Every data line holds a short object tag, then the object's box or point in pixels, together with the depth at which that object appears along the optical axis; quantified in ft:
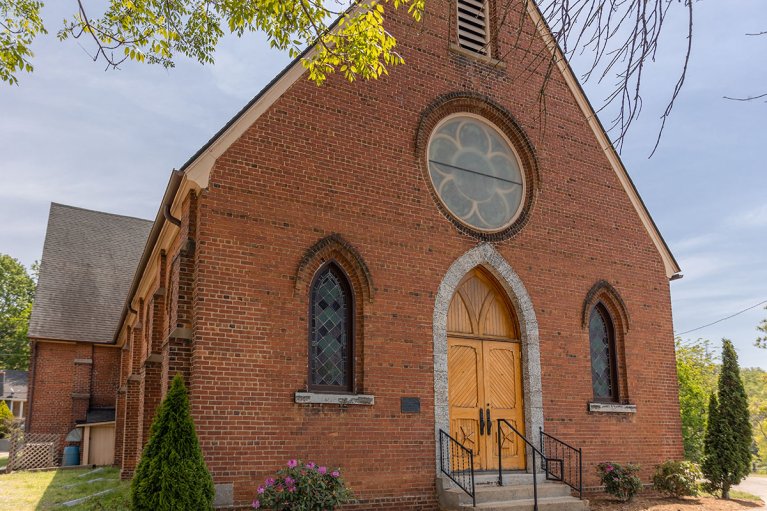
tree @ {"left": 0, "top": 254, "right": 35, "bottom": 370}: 159.33
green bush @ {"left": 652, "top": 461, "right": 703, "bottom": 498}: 41.63
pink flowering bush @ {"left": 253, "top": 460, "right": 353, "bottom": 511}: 28.25
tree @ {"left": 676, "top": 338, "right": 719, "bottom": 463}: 63.26
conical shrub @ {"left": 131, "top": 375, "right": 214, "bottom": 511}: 25.85
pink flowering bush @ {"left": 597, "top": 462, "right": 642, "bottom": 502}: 39.06
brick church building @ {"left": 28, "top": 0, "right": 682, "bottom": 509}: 31.42
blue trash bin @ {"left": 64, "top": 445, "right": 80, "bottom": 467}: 74.90
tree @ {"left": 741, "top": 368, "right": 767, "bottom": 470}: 149.99
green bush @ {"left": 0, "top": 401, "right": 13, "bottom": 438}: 105.12
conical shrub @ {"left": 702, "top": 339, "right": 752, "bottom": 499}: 44.55
